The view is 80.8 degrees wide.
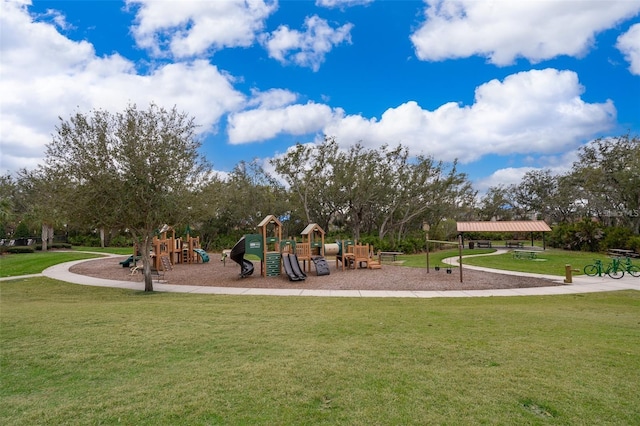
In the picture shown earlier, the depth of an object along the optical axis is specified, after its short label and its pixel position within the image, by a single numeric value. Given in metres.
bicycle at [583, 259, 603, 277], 15.98
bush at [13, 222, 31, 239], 35.29
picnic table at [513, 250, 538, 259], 23.85
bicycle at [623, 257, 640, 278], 15.78
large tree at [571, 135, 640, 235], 28.58
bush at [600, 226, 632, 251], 26.28
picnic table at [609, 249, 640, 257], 23.32
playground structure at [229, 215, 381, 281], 16.05
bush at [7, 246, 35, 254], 28.16
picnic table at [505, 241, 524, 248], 33.59
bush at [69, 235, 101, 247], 37.09
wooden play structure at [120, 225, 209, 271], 22.03
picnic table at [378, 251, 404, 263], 23.81
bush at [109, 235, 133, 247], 36.09
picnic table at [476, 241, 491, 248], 34.06
